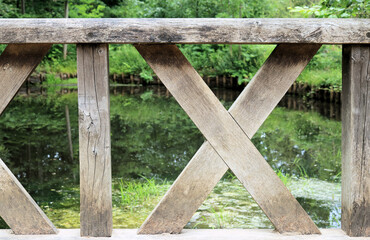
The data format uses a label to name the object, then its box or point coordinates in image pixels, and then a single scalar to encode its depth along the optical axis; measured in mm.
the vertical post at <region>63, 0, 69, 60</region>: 20047
